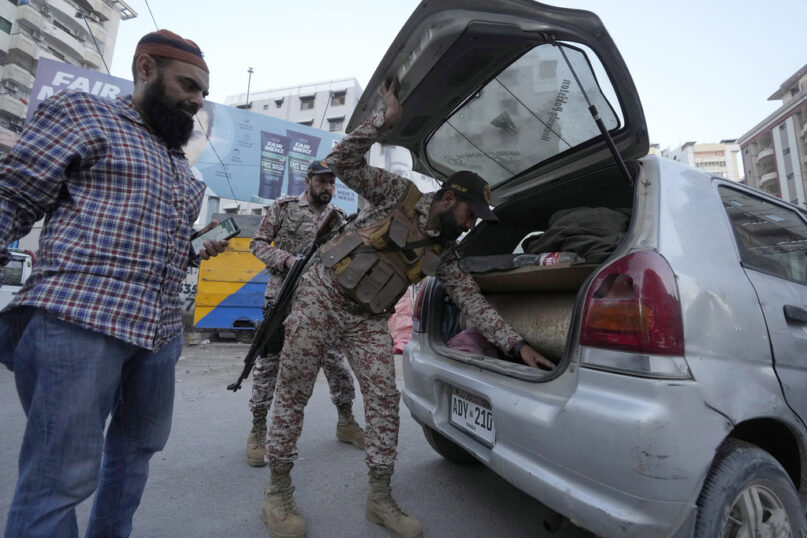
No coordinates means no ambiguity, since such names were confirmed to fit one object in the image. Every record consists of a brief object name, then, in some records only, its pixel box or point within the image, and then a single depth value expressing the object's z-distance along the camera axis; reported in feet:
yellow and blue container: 23.31
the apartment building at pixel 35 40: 89.04
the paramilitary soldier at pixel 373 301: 5.94
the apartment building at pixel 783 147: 104.47
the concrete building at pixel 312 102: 101.65
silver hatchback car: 3.66
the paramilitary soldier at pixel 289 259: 8.51
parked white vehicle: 22.40
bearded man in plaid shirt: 3.31
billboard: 36.94
